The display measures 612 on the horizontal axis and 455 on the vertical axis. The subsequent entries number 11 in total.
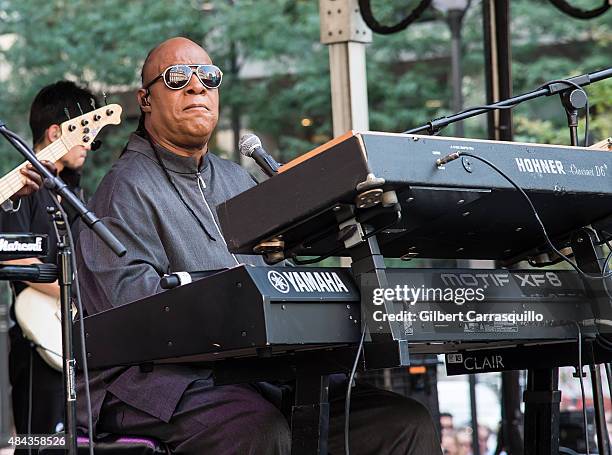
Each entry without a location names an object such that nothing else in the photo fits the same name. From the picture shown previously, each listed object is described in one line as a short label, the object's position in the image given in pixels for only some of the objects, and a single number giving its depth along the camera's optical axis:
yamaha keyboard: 4.66
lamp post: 15.52
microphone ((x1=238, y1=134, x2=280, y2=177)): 5.96
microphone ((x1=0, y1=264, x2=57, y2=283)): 6.29
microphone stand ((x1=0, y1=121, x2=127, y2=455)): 5.52
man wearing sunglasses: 6.03
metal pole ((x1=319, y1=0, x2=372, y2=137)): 10.34
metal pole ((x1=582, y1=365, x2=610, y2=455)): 5.82
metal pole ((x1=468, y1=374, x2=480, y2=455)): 11.24
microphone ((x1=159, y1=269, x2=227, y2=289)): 5.13
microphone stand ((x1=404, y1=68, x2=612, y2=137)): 5.52
